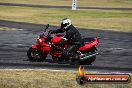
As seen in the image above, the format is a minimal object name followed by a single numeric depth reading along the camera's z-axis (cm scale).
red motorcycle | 1759
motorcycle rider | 1750
